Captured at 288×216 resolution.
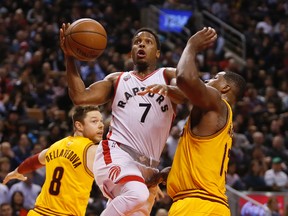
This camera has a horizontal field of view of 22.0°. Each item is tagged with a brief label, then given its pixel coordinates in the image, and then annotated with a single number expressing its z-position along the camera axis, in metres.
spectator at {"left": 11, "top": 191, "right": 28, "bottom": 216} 10.93
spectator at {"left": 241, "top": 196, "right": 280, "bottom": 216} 11.90
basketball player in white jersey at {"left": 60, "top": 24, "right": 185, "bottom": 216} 6.45
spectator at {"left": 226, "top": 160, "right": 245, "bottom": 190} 13.27
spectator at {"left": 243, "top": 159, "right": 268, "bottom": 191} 13.48
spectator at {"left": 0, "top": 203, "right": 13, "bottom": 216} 10.36
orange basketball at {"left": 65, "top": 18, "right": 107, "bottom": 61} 6.55
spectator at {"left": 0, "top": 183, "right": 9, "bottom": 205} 11.15
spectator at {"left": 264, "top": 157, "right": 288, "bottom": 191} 13.62
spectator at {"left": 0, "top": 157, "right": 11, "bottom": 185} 11.40
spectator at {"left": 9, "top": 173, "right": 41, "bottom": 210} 11.38
